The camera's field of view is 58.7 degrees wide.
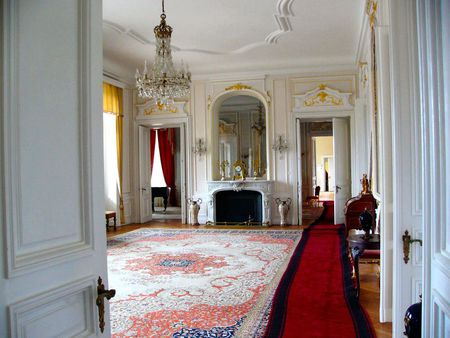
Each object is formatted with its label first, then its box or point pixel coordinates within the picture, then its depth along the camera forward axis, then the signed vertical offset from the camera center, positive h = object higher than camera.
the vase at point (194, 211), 8.40 -0.83
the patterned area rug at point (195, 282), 2.84 -1.09
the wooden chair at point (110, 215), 7.67 -0.81
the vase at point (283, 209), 8.00 -0.78
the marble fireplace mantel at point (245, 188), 8.09 -0.37
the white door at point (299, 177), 8.12 -0.15
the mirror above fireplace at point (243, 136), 9.71 +0.88
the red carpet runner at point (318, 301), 2.69 -1.09
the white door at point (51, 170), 0.98 +0.01
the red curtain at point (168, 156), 12.59 +0.51
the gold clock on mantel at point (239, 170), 8.71 +0.02
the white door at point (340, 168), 7.97 +0.02
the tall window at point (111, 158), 8.31 +0.30
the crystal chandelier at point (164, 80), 5.40 +1.25
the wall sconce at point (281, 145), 8.19 +0.51
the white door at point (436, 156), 1.09 +0.03
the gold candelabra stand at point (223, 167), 9.12 +0.09
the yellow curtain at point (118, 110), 8.12 +1.29
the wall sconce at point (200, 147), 8.55 +0.52
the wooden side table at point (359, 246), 3.26 -0.63
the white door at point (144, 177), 8.98 -0.10
